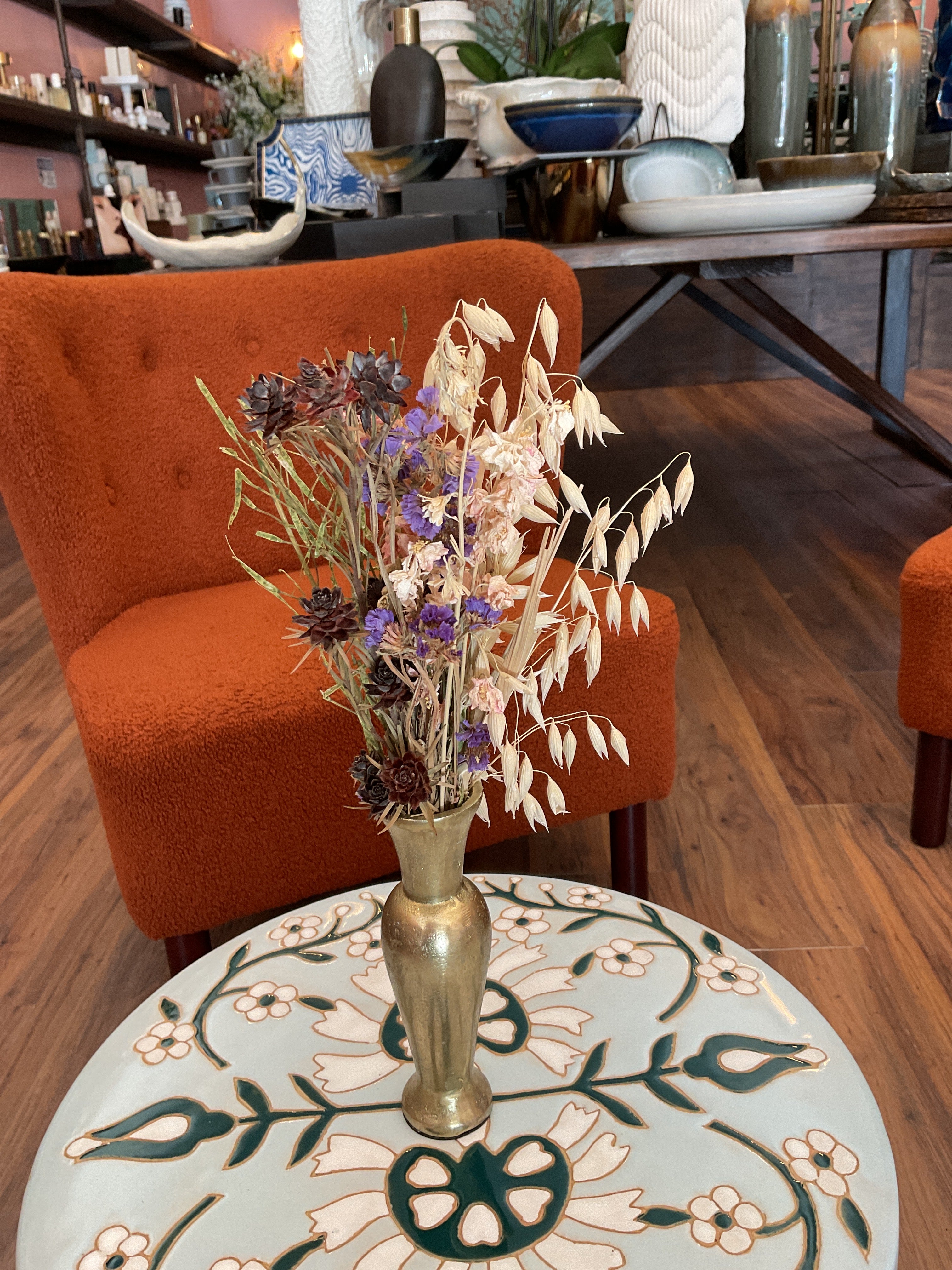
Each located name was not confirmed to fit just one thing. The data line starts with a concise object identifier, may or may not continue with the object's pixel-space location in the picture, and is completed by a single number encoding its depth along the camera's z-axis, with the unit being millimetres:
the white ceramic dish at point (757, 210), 1854
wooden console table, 1829
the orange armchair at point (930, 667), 1233
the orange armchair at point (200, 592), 1000
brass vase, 536
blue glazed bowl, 1916
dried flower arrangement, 422
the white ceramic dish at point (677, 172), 2107
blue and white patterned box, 2307
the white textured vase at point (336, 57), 2508
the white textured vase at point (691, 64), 2180
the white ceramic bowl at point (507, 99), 2164
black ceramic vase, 2018
